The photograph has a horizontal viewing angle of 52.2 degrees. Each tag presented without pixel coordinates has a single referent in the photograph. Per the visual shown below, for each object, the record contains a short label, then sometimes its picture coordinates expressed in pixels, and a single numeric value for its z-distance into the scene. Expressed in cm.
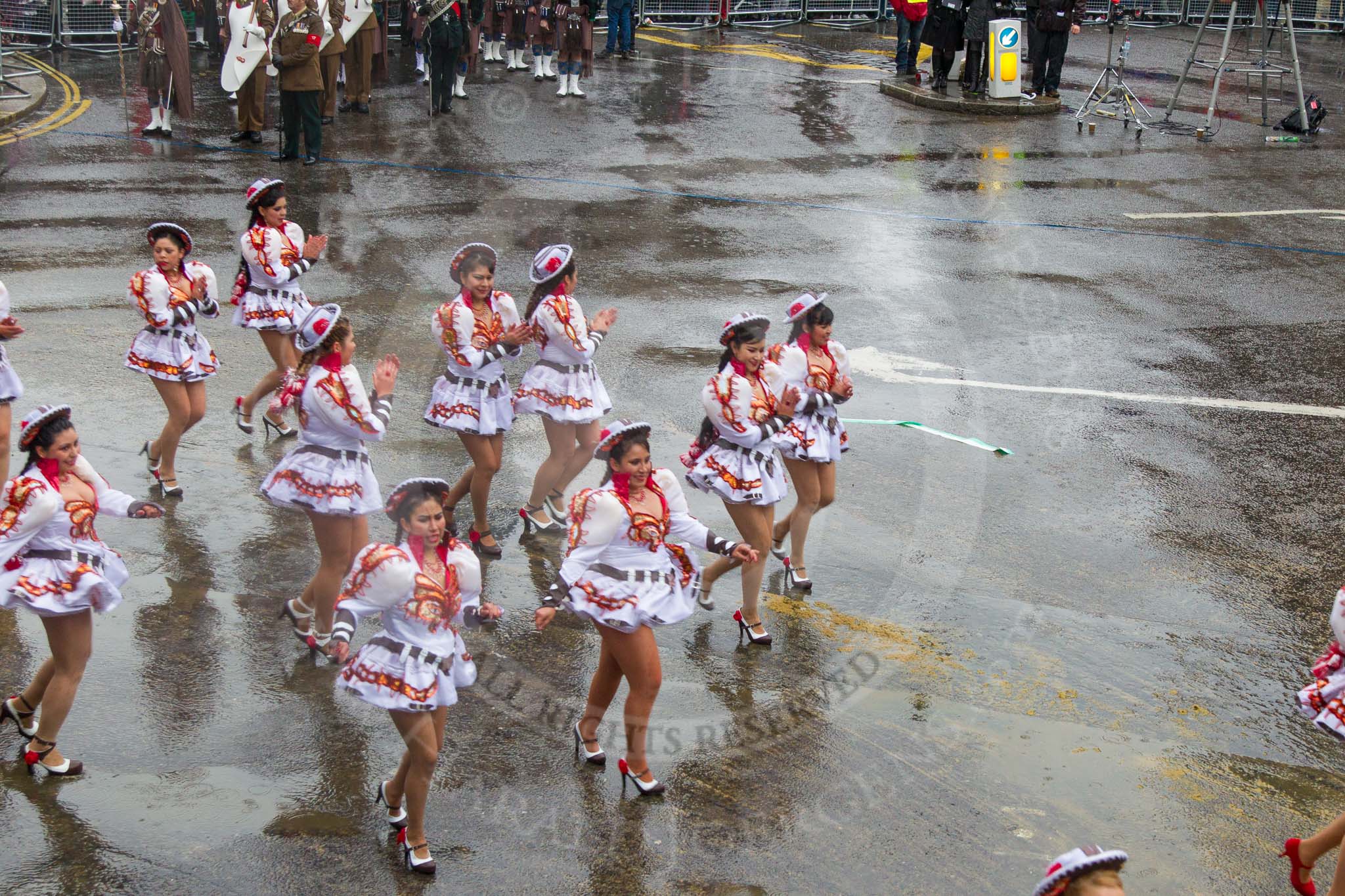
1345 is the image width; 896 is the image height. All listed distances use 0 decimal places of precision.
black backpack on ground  2177
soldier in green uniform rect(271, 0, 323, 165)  1736
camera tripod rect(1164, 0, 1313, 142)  2070
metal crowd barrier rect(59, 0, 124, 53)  2422
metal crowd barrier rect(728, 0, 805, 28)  3080
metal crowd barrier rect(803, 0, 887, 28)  3167
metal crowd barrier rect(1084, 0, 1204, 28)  3244
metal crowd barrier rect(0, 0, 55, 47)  2397
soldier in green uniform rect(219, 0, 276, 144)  1814
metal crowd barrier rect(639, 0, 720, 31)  3023
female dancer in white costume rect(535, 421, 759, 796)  630
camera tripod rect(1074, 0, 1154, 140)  2242
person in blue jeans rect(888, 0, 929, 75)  2456
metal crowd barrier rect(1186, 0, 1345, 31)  3209
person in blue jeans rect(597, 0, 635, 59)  2595
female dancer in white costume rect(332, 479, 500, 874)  568
